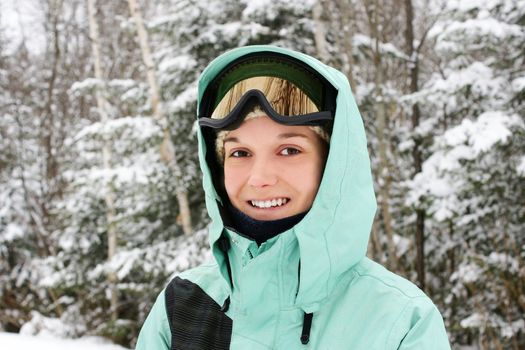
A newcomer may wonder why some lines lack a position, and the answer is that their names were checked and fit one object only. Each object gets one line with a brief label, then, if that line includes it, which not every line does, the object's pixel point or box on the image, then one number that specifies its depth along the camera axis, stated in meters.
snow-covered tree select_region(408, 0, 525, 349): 5.26
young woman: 1.25
